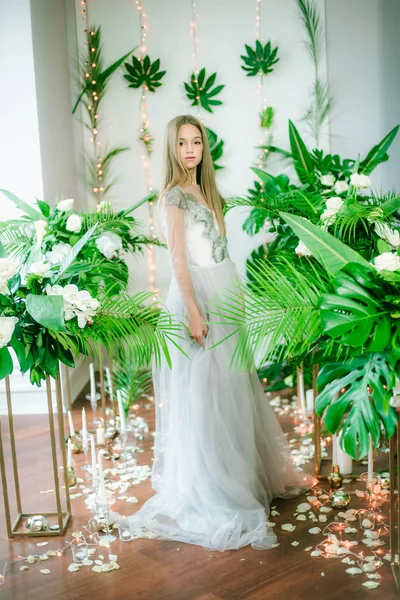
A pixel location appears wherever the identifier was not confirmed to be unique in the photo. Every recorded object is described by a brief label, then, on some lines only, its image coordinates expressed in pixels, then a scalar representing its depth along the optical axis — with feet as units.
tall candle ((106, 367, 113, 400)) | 13.76
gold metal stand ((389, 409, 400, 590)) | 8.55
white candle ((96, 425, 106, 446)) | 13.37
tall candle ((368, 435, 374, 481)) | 10.90
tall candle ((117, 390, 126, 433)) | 13.44
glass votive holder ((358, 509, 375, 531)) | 10.16
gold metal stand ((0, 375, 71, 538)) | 10.17
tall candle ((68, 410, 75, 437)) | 12.78
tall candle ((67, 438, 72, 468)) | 11.80
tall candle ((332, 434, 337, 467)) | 11.49
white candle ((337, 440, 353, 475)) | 11.93
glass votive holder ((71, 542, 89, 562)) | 9.80
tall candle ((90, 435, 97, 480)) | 11.28
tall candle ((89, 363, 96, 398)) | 13.19
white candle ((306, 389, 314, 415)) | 14.33
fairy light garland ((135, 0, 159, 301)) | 17.35
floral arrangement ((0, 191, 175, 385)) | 8.41
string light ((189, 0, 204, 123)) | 17.13
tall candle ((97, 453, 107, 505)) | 10.53
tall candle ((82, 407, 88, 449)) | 12.57
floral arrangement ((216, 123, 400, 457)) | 7.02
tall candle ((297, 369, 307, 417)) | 13.74
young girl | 10.41
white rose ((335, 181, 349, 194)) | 11.81
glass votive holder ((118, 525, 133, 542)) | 10.25
